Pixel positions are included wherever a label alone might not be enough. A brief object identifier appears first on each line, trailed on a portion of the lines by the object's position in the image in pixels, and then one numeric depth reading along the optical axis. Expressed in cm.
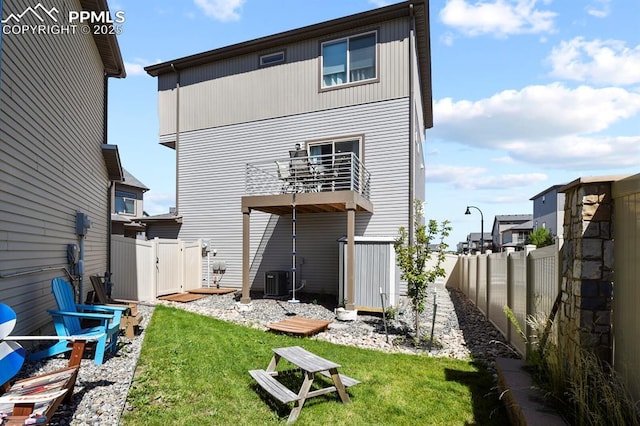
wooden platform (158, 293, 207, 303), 1153
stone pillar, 338
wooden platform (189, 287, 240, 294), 1306
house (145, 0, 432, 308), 1179
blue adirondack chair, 500
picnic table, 393
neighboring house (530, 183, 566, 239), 3519
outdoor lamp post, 2421
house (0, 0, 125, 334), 511
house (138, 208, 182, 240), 1519
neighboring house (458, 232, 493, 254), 5709
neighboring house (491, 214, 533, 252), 4694
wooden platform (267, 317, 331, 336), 743
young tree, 712
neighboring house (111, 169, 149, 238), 2394
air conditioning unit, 1249
